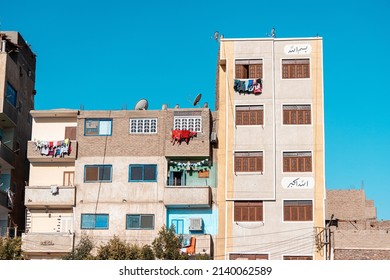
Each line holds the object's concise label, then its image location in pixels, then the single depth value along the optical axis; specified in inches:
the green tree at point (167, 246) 1882.4
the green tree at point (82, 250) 1914.4
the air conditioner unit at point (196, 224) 1984.5
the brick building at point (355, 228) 1915.6
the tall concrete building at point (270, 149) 1971.0
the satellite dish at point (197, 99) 2127.2
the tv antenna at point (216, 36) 2116.4
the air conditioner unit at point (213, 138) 2031.3
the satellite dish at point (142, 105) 2139.8
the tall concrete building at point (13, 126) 2090.3
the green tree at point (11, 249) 1894.7
